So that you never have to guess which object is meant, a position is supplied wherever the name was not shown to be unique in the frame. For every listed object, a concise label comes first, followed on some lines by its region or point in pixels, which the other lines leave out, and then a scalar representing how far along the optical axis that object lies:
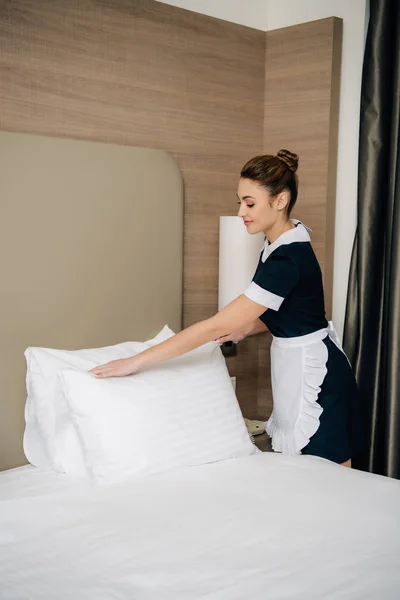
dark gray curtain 3.02
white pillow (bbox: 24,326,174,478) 2.39
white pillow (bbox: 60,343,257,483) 2.28
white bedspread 1.65
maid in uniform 2.58
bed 1.72
